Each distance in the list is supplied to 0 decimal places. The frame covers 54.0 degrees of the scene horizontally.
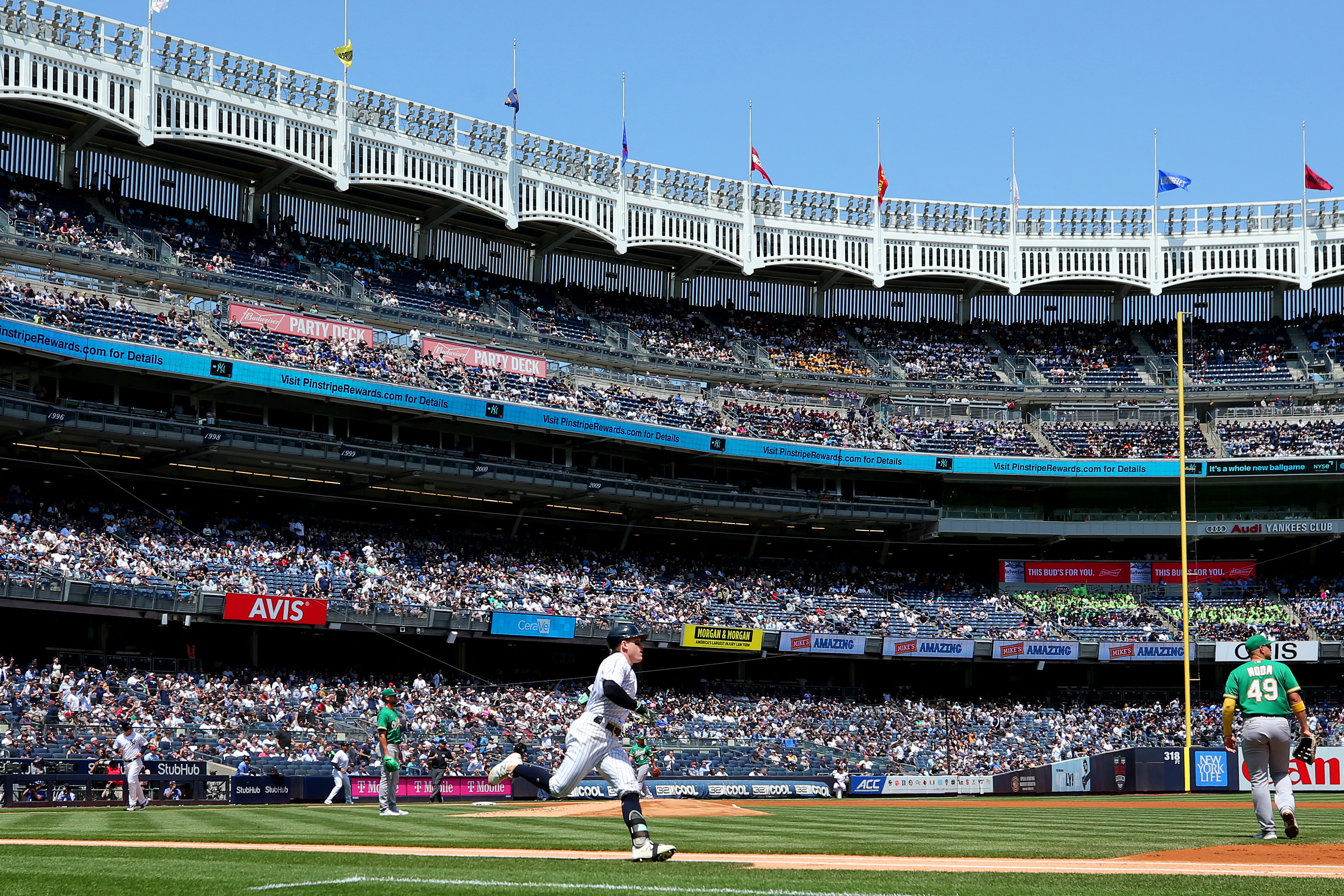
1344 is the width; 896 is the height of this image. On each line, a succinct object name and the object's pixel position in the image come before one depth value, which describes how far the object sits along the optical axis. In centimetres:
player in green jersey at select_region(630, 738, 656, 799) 2464
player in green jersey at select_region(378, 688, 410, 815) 2034
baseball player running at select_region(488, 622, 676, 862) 1032
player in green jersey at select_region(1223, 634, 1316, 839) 1330
